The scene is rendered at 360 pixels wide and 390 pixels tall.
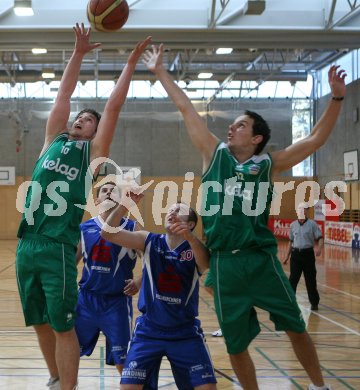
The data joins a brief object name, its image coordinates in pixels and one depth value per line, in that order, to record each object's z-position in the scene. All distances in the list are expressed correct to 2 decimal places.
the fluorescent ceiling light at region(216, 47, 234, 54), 25.92
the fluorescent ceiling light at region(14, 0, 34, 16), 14.27
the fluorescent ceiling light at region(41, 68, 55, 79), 28.06
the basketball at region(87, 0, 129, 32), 6.94
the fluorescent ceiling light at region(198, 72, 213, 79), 28.19
